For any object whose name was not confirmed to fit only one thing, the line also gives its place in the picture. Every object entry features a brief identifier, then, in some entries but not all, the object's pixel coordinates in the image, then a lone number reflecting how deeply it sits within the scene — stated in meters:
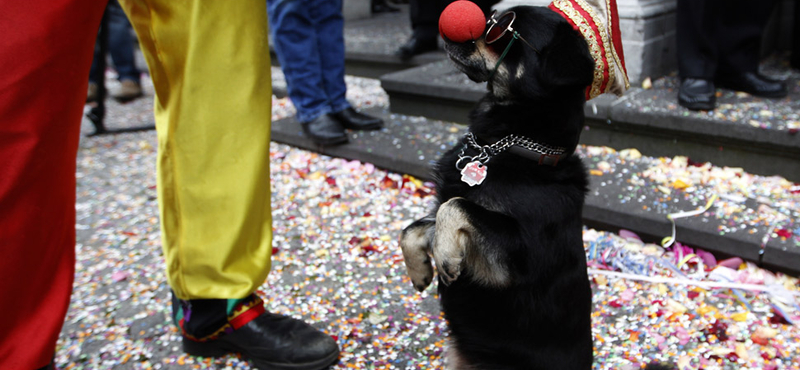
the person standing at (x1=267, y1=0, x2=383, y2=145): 3.63
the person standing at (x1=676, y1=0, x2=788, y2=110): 3.35
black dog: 1.51
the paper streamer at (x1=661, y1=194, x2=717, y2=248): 2.64
